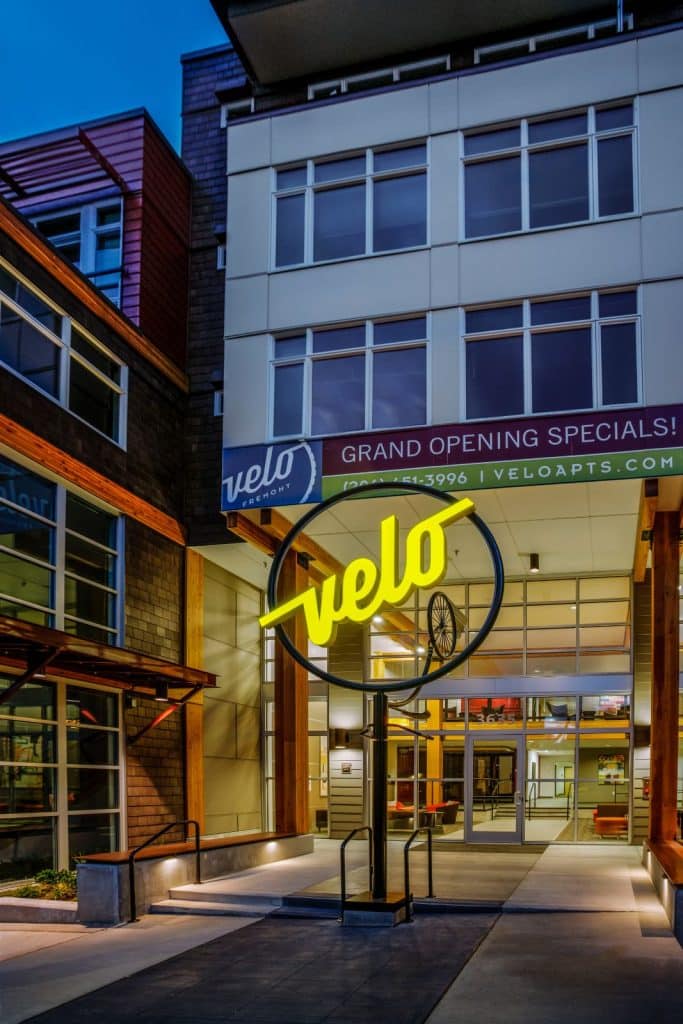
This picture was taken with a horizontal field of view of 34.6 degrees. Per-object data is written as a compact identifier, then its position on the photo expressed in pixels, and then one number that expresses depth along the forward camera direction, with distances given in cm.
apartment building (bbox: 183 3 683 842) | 1578
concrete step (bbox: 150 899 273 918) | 1297
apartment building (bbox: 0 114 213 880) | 1426
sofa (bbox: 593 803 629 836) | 2067
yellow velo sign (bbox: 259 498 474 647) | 1150
